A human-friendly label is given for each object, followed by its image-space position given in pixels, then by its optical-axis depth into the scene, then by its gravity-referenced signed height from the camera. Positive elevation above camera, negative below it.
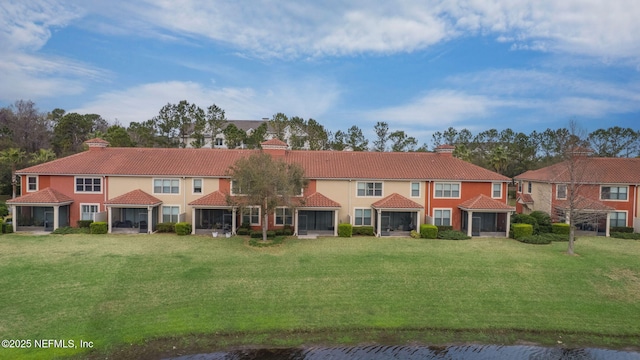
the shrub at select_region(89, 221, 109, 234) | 31.17 -4.47
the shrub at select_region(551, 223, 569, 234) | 32.75 -4.48
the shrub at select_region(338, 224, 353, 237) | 31.56 -4.59
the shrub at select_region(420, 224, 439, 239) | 31.42 -4.67
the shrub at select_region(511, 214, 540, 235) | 32.95 -4.00
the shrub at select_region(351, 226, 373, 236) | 32.47 -4.72
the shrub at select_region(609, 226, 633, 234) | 34.62 -4.80
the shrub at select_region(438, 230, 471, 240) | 31.30 -4.93
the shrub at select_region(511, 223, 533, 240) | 31.38 -4.50
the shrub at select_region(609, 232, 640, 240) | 32.72 -5.09
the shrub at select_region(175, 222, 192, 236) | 31.05 -4.47
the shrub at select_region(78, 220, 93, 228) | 32.53 -4.32
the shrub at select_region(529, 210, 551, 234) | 33.25 -4.00
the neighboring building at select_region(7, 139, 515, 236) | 32.59 -2.18
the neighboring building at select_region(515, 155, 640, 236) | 34.56 -1.80
